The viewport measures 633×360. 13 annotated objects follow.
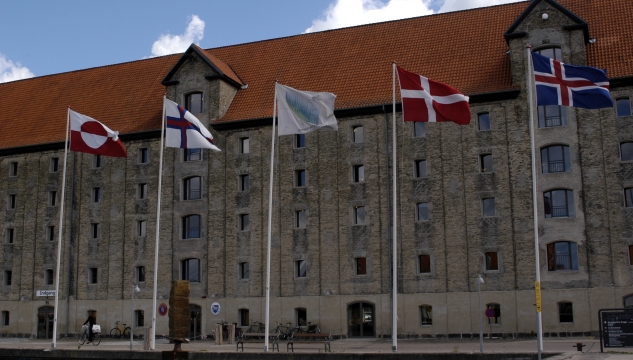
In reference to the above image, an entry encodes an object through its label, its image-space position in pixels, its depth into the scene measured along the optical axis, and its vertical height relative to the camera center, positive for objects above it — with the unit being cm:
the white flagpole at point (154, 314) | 3688 -47
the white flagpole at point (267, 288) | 3301 +69
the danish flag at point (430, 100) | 3167 +806
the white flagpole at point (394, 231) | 3011 +287
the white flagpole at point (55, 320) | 3794 -74
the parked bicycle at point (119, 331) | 5288 -174
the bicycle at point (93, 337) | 4694 -189
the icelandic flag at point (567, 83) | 3030 +831
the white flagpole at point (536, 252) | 2756 +190
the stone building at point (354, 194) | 4434 +680
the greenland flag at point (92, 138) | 3884 +817
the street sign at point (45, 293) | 5478 +84
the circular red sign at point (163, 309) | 4655 -30
